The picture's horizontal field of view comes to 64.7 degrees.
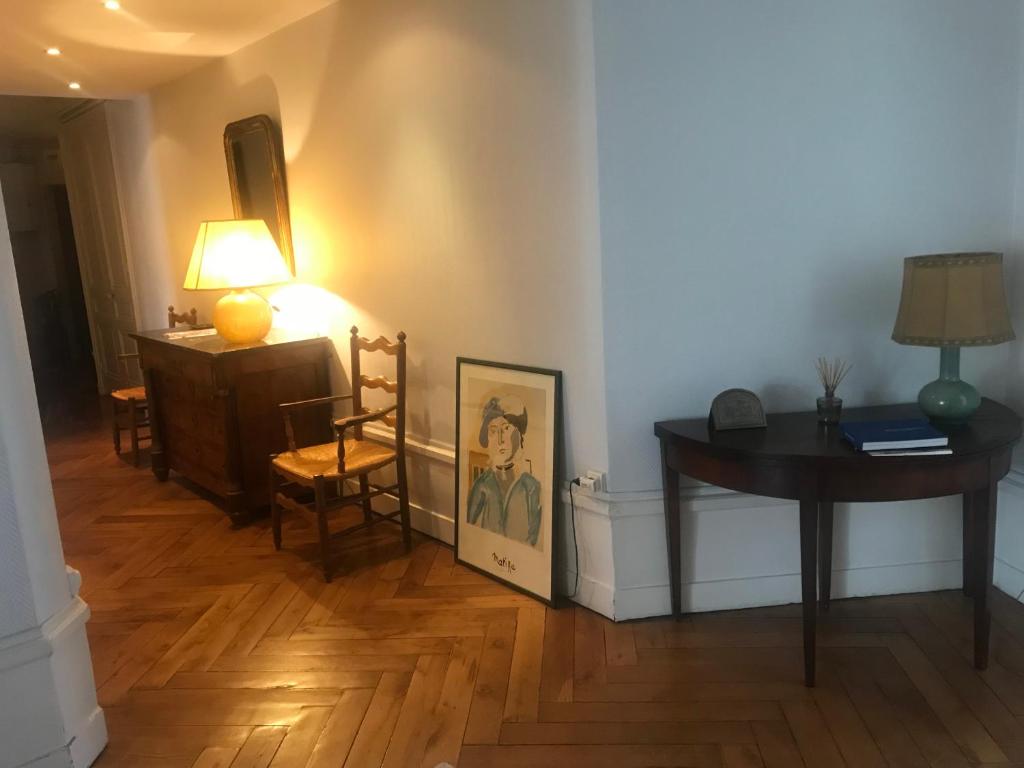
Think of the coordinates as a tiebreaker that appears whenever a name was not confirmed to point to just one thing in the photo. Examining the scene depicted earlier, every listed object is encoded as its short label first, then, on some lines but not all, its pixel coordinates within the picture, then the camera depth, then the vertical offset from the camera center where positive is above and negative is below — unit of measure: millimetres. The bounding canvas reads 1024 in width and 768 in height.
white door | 5699 +192
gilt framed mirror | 3885 +403
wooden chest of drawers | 3590 -647
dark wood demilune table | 2096 -663
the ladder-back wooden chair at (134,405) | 4660 -830
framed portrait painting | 2758 -822
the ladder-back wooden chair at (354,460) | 3129 -835
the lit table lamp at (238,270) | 3613 -60
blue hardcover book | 2092 -577
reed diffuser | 2340 -493
